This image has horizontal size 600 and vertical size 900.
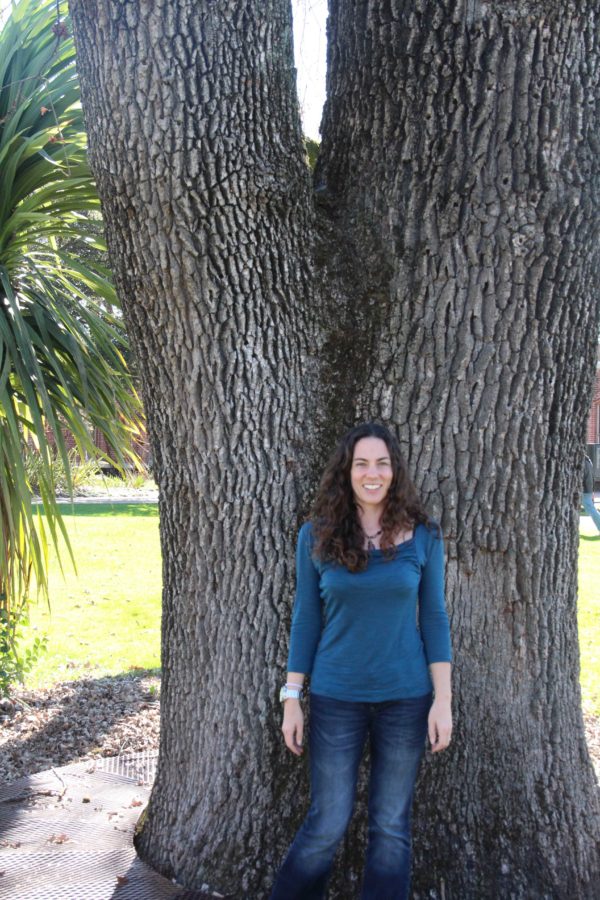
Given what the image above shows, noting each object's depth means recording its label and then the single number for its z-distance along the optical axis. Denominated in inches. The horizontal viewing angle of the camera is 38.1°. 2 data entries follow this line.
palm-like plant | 185.5
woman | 103.7
